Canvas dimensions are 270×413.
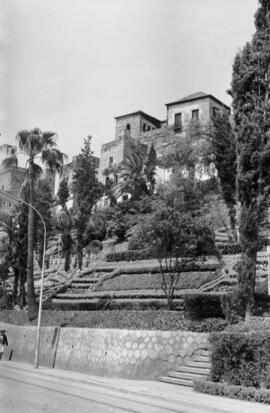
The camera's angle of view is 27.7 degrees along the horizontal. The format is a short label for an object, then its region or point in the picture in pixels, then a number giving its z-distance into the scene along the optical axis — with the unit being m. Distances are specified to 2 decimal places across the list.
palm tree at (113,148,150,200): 51.00
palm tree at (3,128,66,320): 29.44
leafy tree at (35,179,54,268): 38.28
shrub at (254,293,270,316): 19.25
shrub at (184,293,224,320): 19.97
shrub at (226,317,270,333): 17.25
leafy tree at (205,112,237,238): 37.91
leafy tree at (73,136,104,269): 38.66
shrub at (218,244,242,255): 31.89
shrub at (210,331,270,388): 14.21
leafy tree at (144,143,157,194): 52.16
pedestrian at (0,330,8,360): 25.12
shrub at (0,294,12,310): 33.89
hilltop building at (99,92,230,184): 66.67
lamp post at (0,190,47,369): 22.16
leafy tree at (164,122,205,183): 46.75
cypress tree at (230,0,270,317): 20.02
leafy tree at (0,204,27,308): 33.97
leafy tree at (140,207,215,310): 23.75
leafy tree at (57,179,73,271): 38.78
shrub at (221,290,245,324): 19.00
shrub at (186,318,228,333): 18.69
